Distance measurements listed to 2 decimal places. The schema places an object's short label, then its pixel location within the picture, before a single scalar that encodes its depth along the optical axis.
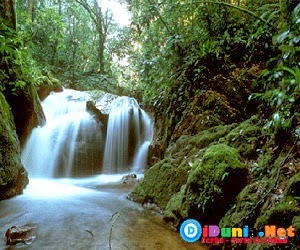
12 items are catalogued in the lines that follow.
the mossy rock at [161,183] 4.29
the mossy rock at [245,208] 2.56
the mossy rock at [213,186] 3.06
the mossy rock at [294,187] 2.21
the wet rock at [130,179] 7.60
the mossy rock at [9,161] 4.93
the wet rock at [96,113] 11.03
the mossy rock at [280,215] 2.11
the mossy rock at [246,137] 3.54
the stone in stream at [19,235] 2.96
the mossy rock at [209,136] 4.57
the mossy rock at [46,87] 11.95
